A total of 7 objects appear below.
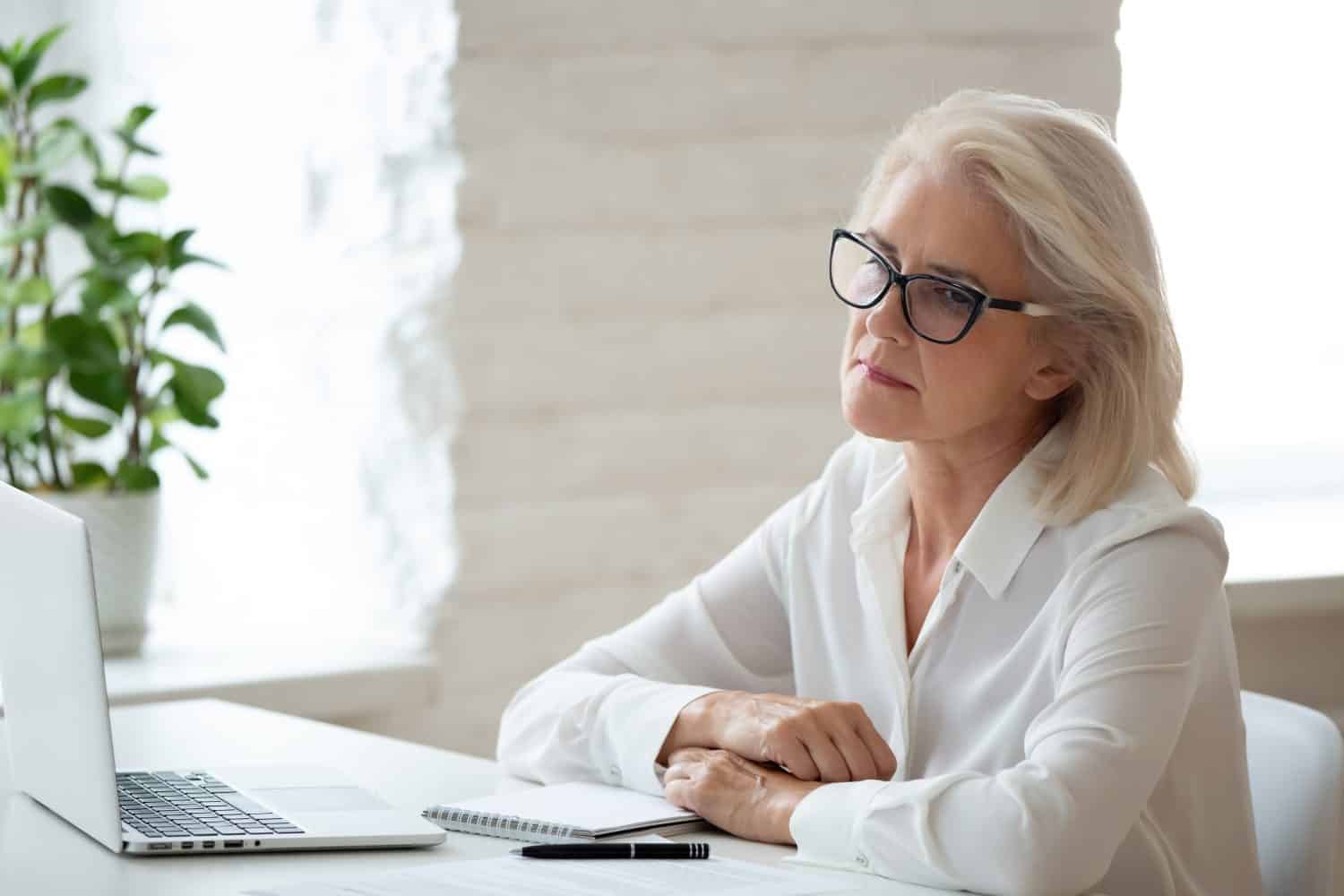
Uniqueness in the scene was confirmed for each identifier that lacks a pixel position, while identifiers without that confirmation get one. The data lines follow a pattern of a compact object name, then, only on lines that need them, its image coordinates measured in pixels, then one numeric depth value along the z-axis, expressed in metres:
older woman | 2.87
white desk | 2.69
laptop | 2.70
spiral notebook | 2.82
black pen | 2.75
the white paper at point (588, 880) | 2.64
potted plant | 3.84
